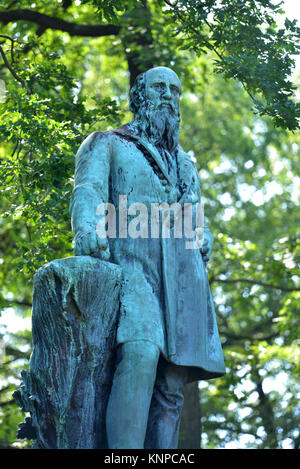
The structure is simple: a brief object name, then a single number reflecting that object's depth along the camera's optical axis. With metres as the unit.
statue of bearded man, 10.19
